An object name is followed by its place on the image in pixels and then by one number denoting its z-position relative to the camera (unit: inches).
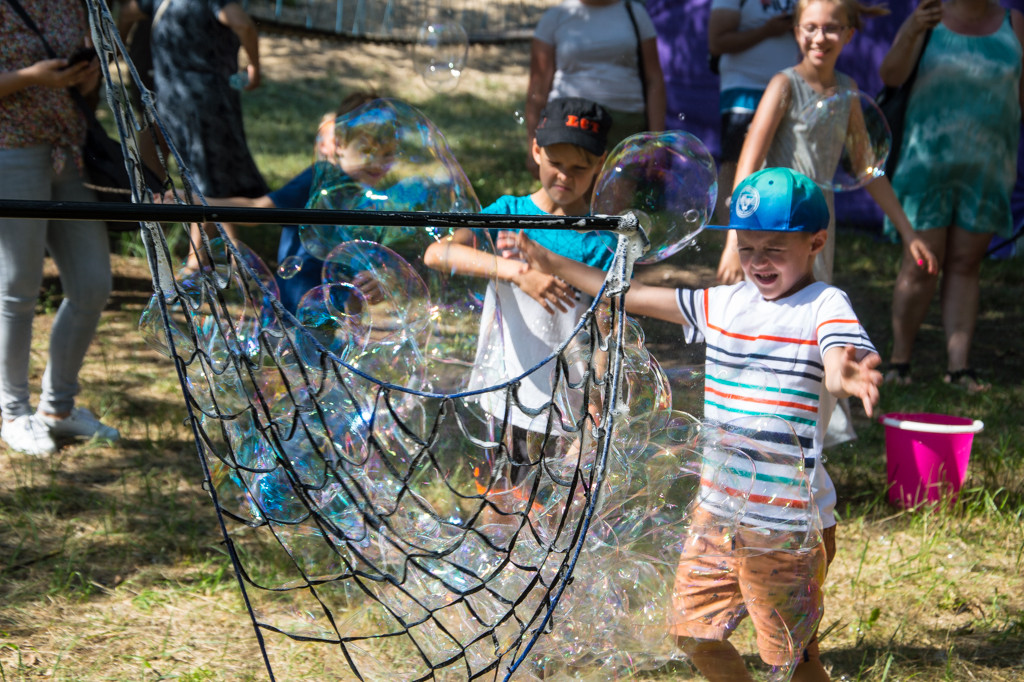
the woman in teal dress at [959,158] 181.3
